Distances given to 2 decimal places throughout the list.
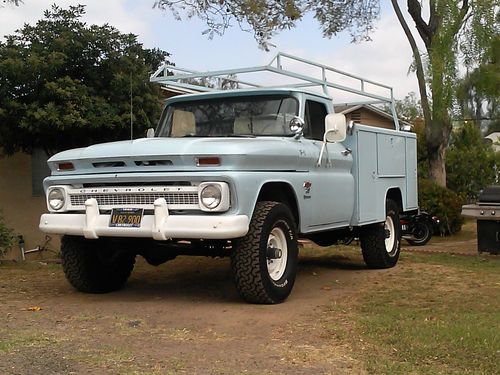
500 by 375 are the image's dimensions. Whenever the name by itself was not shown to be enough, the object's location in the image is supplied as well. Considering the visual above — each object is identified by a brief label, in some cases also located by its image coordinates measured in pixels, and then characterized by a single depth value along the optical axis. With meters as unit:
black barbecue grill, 11.19
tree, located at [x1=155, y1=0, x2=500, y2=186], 11.61
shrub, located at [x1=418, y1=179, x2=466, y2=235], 16.14
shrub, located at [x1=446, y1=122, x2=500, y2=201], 19.98
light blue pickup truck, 6.03
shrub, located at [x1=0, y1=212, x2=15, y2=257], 9.98
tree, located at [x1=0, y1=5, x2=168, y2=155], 10.79
